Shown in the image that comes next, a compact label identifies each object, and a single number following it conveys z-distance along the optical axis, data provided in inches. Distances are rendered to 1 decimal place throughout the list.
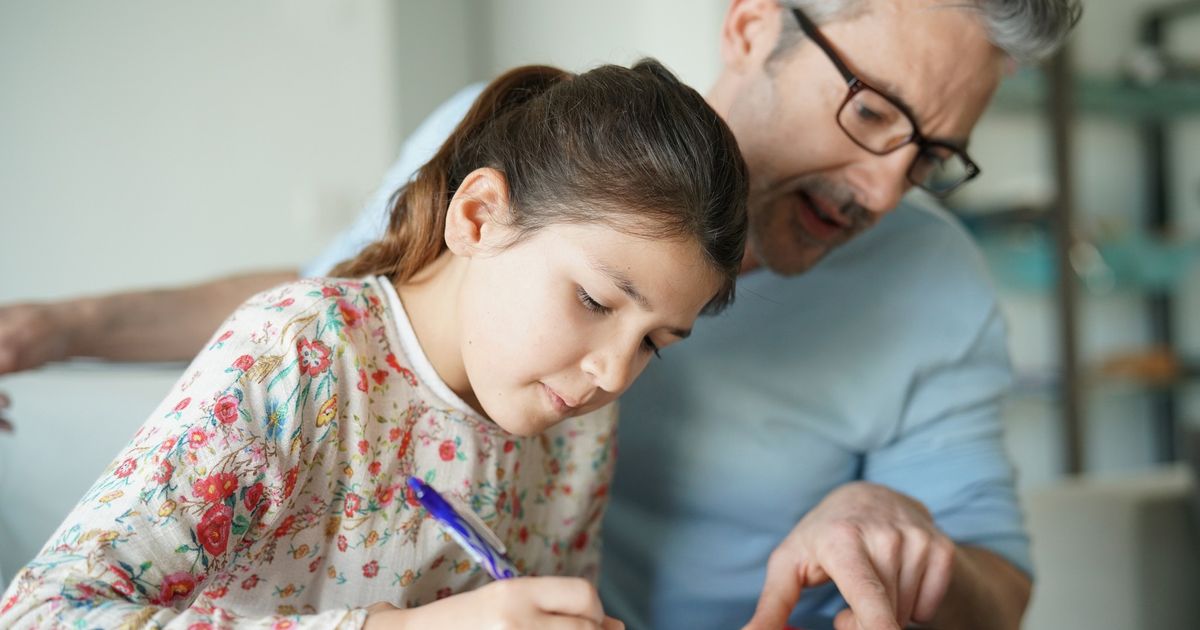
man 41.4
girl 27.2
